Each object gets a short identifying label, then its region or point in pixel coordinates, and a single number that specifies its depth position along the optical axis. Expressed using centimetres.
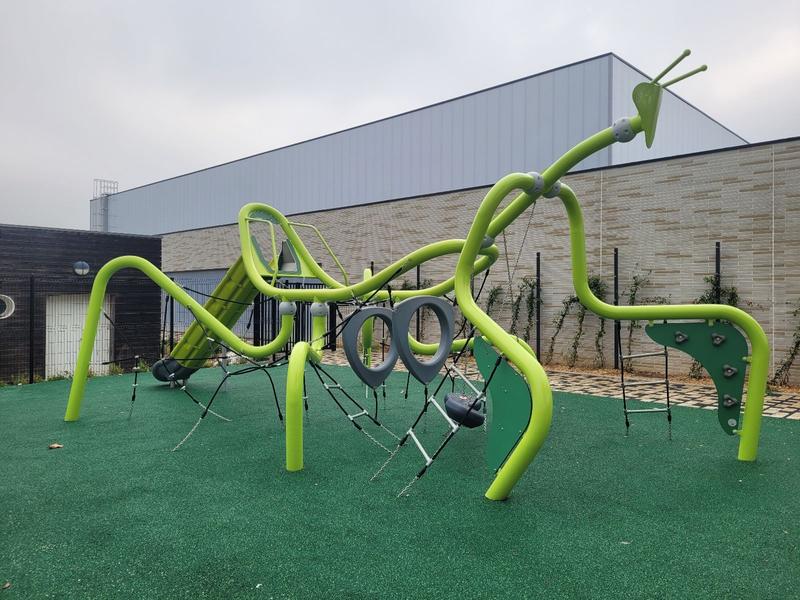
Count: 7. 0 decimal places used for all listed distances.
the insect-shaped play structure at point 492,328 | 362
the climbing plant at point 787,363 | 902
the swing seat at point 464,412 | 418
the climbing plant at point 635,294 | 1078
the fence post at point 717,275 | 976
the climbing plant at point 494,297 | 1297
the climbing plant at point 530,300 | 1231
